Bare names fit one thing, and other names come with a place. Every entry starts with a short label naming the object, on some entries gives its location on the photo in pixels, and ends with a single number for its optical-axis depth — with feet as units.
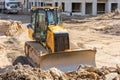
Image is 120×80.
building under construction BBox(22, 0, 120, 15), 204.33
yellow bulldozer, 46.73
